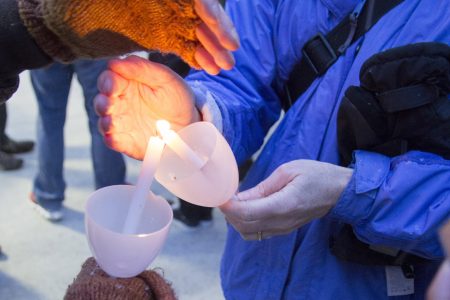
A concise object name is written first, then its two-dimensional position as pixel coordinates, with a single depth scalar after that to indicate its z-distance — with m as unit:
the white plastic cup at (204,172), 0.70
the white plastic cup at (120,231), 0.61
